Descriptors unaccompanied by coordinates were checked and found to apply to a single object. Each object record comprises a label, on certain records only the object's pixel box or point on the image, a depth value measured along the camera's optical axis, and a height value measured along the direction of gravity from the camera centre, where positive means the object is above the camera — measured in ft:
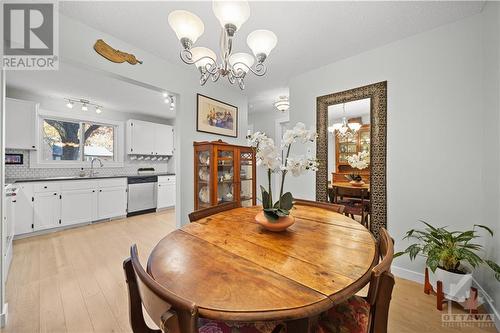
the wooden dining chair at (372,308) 2.15 -1.83
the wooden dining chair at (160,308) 1.57 -1.23
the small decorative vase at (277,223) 3.64 -1.05
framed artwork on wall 9.36 +2.56
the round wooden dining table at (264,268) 1.83 -1.26
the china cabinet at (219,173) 8.74 -0.33
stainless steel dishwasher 14.12 -2.09
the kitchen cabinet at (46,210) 10.17 -2.34
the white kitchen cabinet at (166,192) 15.71 -2.07
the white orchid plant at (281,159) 3.60 +0.14
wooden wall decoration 6.16 +3.74
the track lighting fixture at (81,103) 12.26 +4.11
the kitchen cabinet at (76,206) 11.11 -2.33
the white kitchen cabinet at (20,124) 10.25 +2.27
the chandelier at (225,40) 3.57 +2.69
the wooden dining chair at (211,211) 4.72 -1.17
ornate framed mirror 7.21 +0.71
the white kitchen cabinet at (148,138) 15.21 +2.30
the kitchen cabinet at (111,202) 12.59 -2.39
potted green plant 4.94 -2.36
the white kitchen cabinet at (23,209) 9.52 -2.14
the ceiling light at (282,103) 11.50 +3.76
